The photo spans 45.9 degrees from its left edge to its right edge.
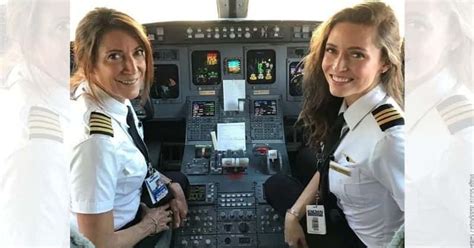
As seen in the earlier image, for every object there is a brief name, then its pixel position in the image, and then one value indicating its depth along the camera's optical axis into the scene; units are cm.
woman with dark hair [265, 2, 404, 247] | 134
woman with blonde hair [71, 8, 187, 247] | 123
